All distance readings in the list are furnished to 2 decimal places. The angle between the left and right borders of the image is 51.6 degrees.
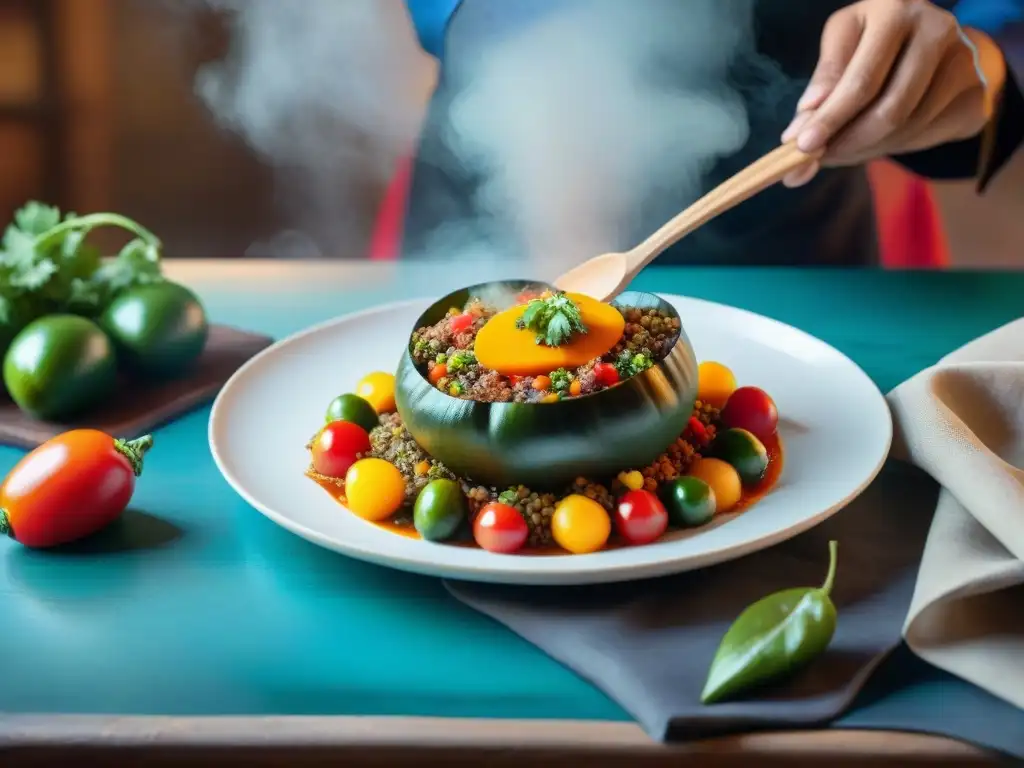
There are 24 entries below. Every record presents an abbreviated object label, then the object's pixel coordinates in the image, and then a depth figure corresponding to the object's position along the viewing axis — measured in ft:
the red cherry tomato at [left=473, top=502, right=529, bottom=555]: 3.09
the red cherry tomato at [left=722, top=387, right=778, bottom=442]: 3.76
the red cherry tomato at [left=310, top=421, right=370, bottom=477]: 3.57
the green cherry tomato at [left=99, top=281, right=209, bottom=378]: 4.49
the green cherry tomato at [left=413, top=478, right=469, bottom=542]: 3.15
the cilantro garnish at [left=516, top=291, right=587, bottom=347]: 3.43
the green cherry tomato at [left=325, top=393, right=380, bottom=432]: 3.83
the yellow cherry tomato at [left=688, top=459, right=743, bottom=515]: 3.36
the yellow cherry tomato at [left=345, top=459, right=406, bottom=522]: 3.32
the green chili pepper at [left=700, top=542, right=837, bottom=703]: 2.56
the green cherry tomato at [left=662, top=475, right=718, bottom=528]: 3.22
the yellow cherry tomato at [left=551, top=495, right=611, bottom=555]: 3.09
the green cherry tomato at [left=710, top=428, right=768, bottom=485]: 3.48
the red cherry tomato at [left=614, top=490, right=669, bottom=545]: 3.12
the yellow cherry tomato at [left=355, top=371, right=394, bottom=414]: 4.00
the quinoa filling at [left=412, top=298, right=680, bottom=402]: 3.36
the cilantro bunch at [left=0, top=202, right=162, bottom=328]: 4.53
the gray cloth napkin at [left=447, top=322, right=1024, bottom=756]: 2.59
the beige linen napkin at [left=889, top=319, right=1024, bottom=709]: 2.70
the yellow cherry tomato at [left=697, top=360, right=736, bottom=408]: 4.00
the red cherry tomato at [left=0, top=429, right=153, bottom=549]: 3.29
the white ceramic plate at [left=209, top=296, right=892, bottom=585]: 2.93
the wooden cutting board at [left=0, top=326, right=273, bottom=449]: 4.15
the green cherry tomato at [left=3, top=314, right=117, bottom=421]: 4.10
